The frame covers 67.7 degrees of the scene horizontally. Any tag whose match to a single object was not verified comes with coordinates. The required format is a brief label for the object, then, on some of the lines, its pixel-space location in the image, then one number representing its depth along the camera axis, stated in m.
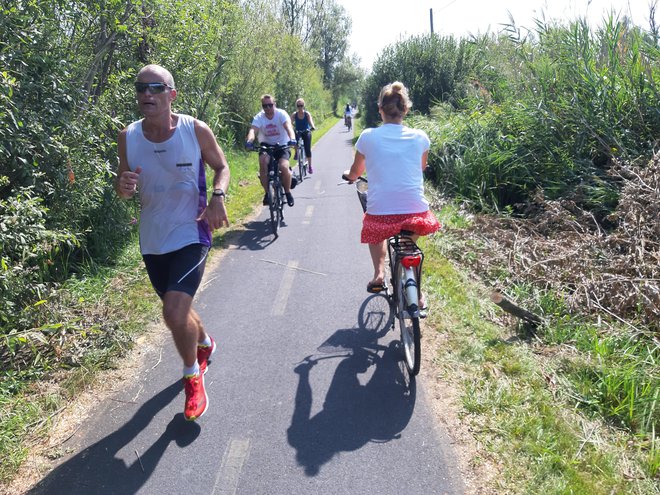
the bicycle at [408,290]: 3.52
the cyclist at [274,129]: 8.64
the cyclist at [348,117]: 33.41
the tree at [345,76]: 63.44
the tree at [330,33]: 50.97
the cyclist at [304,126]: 13.74
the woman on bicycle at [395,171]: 3.82
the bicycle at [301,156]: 13.38
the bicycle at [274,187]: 7.86
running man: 3.19
